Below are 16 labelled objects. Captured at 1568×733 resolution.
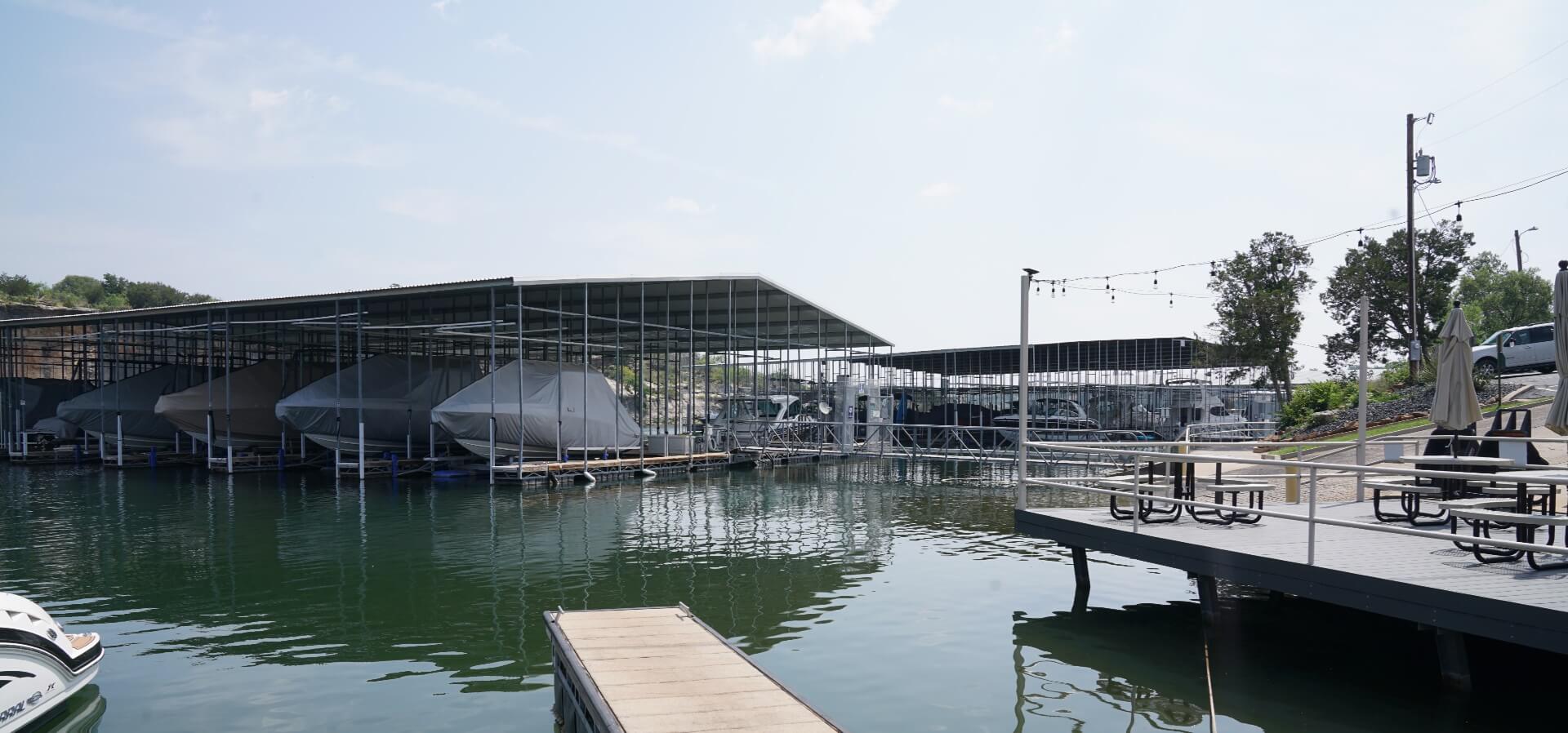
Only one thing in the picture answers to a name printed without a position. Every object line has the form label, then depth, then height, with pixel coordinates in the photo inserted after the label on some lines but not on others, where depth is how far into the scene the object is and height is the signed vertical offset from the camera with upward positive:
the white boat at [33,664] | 7.04 -2.25
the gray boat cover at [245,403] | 31.64 -1.15
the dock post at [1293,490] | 13.39 -1.80
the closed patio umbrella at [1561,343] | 9.64 +0.17
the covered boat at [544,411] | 26.22 -1.28
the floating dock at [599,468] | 25.92 -2.93
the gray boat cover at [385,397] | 28.78 -0.88
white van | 29.47 +0.30
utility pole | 27.66 +5.17
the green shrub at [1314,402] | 30.77 -1.26
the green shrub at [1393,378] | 33.75 -0.62
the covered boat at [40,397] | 37.06 -1.08
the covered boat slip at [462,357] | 27.11 +0.53
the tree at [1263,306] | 33.44 +1.95
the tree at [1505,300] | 51.62 +3.32
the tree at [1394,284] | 35.19 +2.81
